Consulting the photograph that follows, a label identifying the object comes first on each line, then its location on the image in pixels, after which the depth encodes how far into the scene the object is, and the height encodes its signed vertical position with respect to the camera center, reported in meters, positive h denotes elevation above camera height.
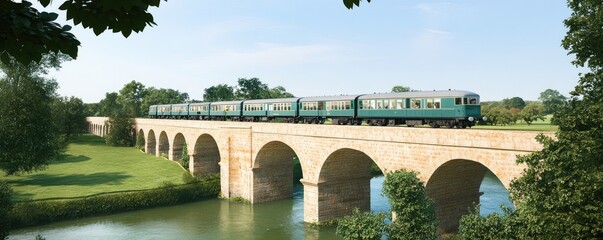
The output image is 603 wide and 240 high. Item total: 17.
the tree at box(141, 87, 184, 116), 113.38 +5.65
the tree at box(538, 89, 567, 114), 109.33 +5.89
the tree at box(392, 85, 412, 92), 88.50 +6.08
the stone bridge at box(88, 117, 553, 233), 18.53 -2.48
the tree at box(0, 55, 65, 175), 31.22 -0.52
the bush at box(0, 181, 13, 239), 21.45 -4.63
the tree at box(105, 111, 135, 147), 65.12 -1.82
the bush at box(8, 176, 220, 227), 29.17 -6.41
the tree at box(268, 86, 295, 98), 109.56 +6.77
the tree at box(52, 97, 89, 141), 69.17 +0.80
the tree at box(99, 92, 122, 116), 116.62 +4.54
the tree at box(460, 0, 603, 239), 13.37 -1.55
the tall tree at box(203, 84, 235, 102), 104.75 +6.34
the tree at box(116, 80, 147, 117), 117.00 +6.83
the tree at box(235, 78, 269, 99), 102.12 +7.05
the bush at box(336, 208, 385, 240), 20.16 -5.25
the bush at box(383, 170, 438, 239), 19.30 -4.21
